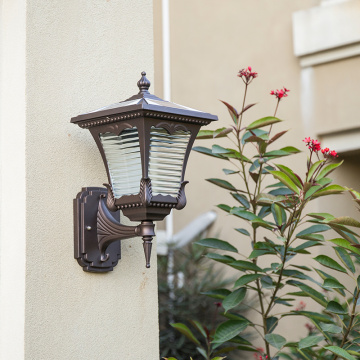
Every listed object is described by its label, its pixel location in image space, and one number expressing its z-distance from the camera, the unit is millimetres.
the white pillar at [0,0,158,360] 3651
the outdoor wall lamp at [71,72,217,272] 3495
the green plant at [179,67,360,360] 4445
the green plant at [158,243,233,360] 7487
